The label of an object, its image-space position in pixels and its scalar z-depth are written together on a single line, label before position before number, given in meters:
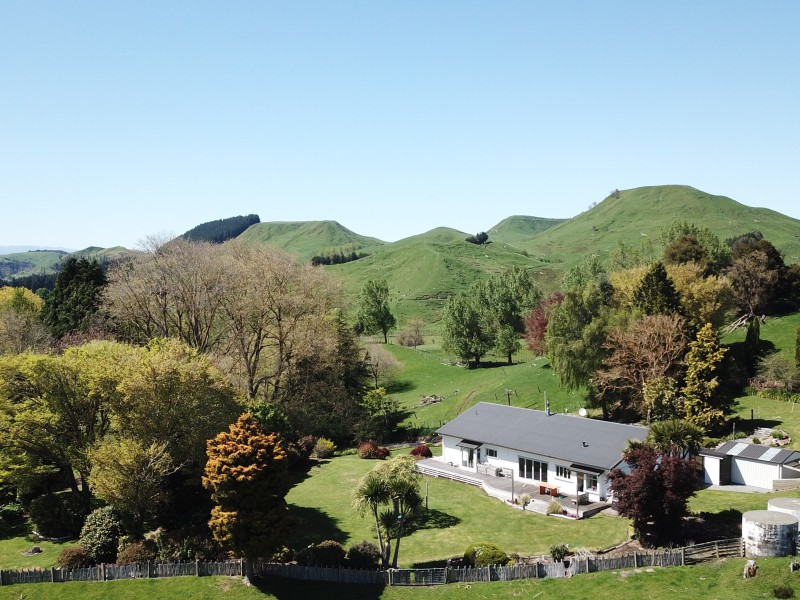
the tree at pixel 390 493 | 35.09
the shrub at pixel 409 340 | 115.75
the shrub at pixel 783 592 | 26.36
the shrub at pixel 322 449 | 59.72
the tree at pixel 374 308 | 111.31
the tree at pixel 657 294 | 57.50
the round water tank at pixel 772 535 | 30.31
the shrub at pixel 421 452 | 57.19
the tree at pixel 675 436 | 39.16
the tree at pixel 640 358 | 52.09
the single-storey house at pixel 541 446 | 43.81
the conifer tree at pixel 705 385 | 48.91
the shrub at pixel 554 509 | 40.94
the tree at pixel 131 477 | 35.88
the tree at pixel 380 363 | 81.08
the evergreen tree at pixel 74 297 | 76.56
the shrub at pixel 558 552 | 32.91
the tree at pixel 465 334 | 91.12
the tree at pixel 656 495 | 33.78
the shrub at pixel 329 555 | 33.34
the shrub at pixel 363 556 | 33.34
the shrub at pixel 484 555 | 32.47
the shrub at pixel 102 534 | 35.06
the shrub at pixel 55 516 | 39.31
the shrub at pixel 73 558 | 33.69
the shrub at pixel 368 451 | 57.91
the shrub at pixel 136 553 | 33.84
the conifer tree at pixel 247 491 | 31.34
